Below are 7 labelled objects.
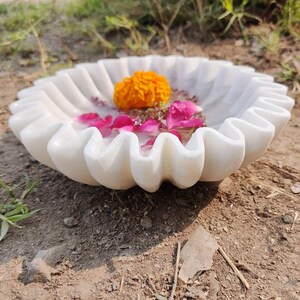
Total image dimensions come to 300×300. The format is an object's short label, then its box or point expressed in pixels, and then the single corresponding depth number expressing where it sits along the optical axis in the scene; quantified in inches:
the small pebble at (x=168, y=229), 11.8
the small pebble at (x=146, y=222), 11.9
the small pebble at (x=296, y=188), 13.3
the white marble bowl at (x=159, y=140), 10.6
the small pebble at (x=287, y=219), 12.1
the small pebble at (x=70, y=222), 12.1
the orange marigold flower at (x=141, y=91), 14.4
